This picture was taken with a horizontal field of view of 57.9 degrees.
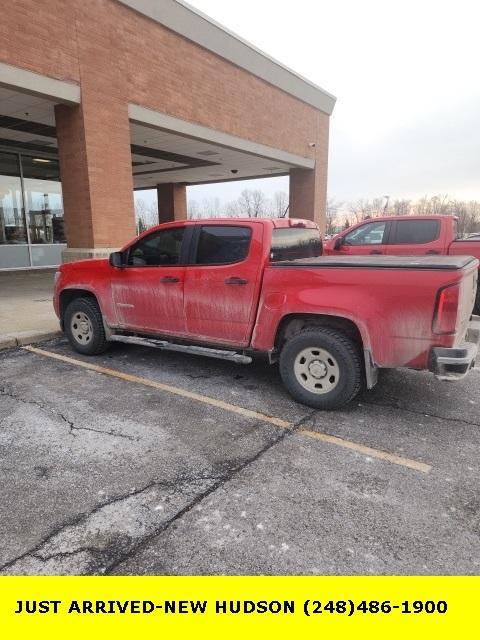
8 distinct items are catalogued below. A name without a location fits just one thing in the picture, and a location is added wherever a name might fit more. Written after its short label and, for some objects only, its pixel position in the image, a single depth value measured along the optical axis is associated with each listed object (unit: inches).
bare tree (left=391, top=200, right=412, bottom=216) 3297.0
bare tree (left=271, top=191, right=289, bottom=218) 3063.5
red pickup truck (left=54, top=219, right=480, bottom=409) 146.0
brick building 352.5
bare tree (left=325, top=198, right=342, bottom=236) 2677.2
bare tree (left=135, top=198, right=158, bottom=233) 3116.4
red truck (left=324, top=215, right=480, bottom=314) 343.6
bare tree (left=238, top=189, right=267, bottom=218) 3137.3
